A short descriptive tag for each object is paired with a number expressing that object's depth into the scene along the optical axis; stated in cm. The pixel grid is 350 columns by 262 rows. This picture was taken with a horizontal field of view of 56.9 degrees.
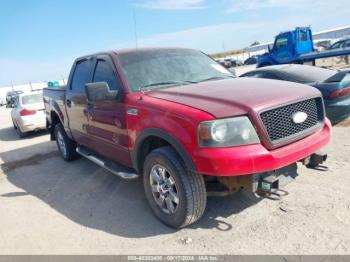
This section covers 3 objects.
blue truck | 1620
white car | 1028
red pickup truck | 292
